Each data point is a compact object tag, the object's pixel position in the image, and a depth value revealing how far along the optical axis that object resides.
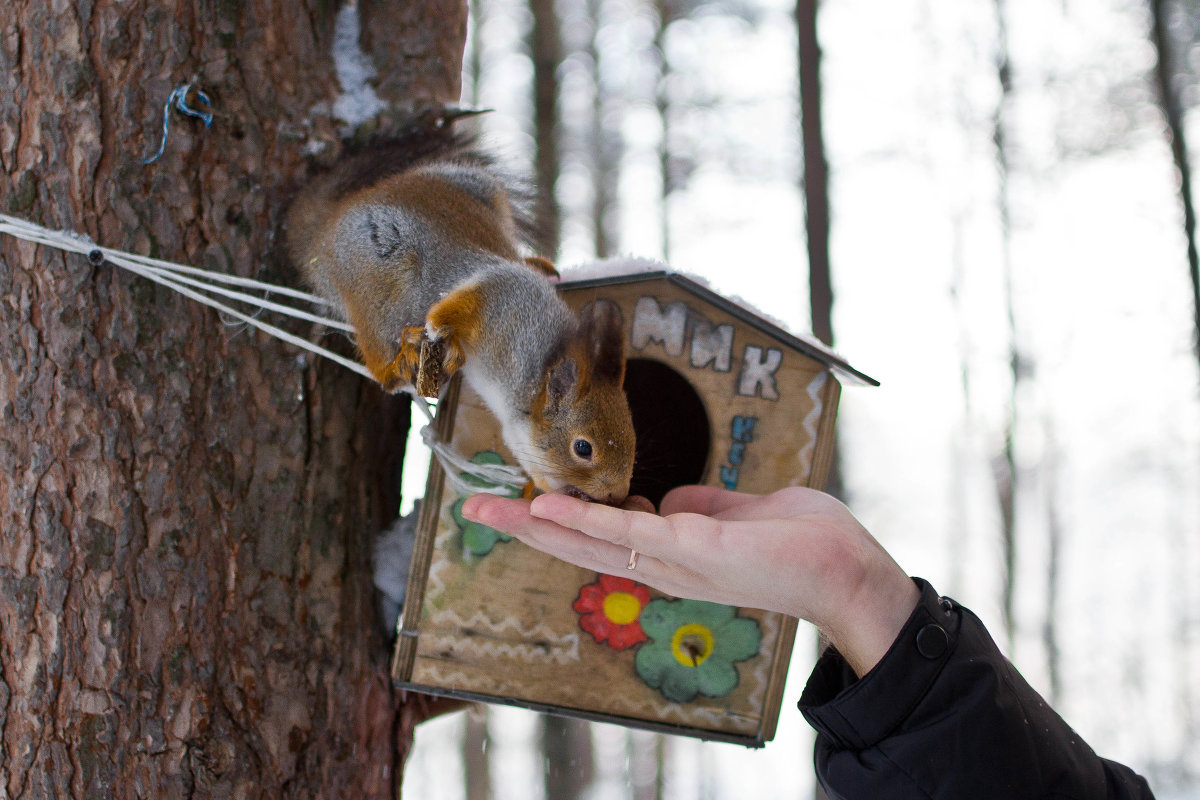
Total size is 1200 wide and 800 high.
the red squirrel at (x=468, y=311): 1.13
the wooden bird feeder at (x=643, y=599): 1.34
